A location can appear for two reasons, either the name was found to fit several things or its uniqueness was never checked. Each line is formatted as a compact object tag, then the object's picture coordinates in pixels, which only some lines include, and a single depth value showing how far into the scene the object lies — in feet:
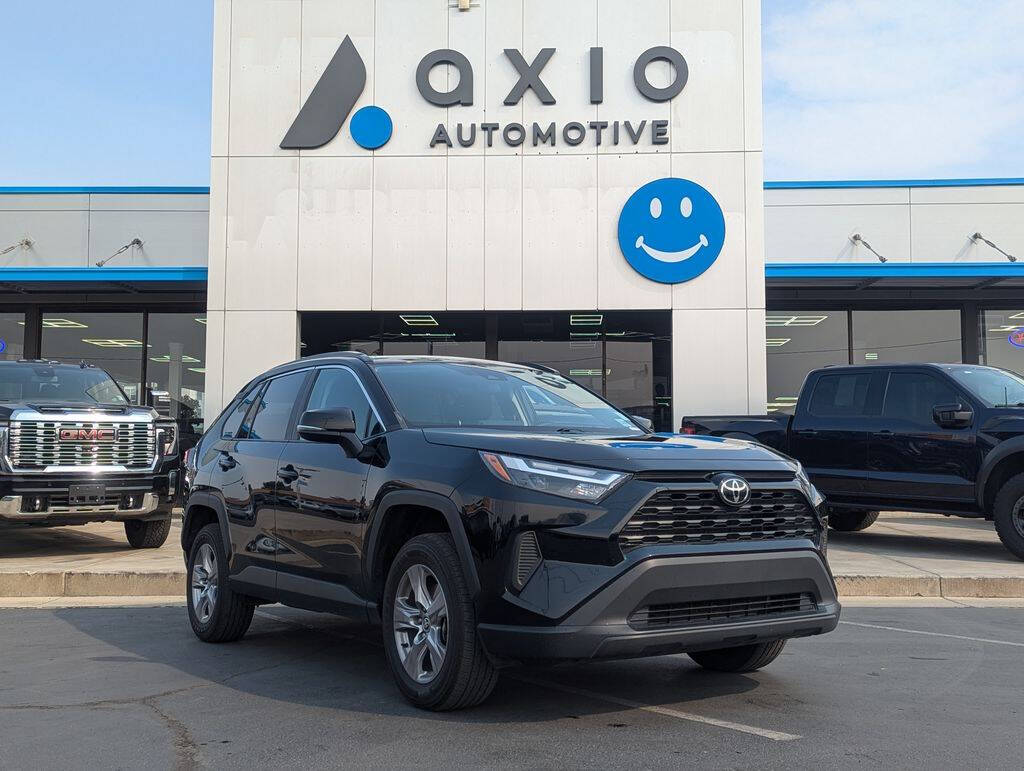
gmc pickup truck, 35.83
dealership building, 54.60
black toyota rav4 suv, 14.74
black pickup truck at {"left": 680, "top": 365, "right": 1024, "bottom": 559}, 35.37
